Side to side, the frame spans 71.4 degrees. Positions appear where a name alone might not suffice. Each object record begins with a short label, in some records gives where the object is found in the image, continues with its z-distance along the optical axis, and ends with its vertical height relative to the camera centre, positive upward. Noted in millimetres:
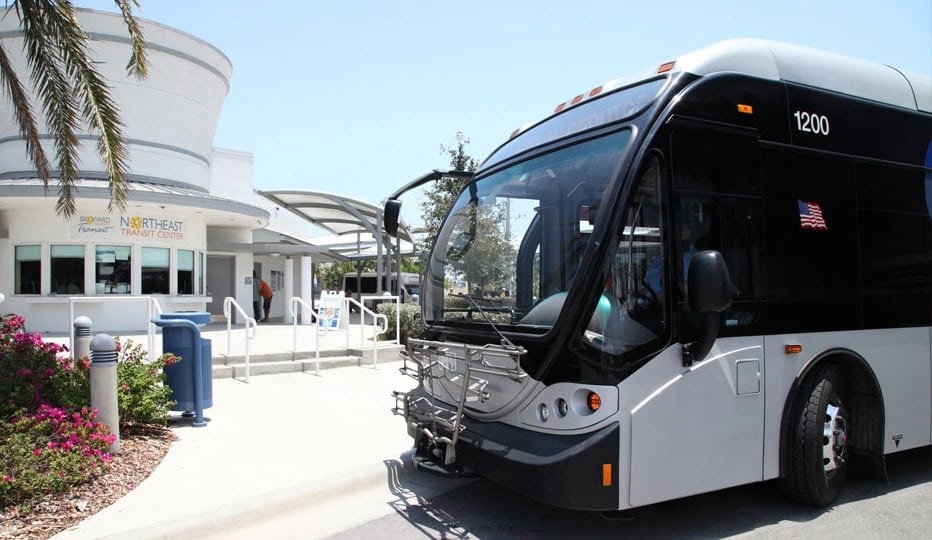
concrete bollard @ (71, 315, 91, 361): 7227 -643
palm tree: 7562 +2461
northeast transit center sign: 16422 +1349
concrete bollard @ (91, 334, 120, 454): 5617 -866
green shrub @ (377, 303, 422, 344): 15047 -960
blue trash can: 6980 -868
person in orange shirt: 22656 -590
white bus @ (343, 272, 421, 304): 40969 -322
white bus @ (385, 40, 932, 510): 3885 -106
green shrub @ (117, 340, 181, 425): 6301 -1121
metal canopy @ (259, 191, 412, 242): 19859 +2314
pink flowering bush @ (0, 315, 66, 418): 5961 -905
